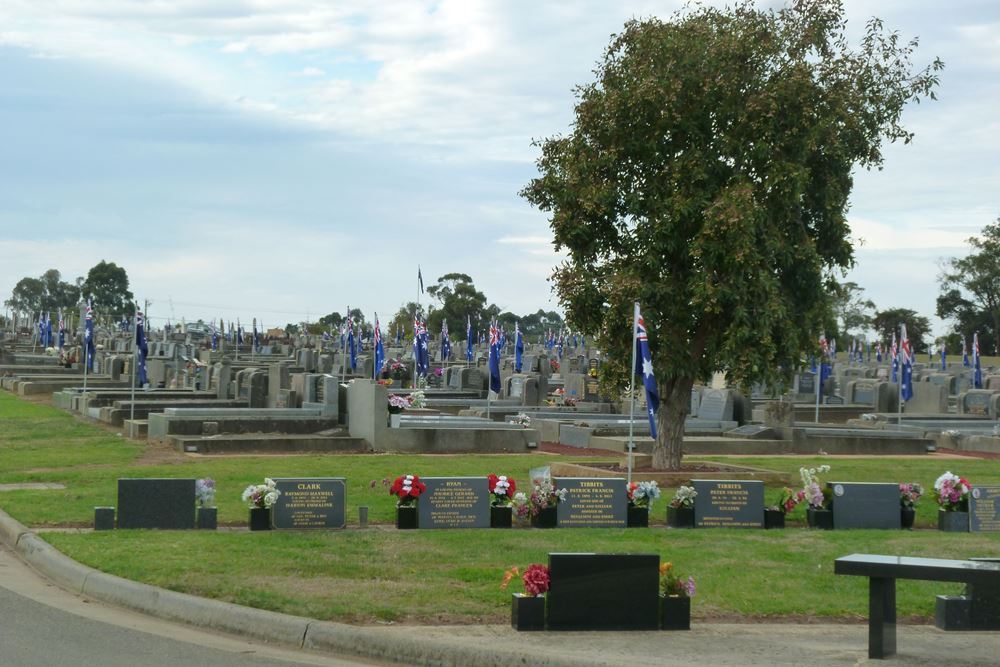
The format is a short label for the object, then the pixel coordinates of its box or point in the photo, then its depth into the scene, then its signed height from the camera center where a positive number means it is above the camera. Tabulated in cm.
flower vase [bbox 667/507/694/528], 1580 -184
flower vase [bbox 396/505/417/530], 1490 -182
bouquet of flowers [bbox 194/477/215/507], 1429 -151
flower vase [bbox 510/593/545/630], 960 -188
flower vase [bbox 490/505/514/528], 1538 -184
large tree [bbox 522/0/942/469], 2003 +310
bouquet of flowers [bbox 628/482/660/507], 1563 -155
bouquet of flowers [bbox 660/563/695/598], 985 -168
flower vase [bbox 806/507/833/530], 1622 -187
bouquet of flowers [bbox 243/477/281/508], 1425 -153
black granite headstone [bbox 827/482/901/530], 1631 -169
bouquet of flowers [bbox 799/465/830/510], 1619 -154
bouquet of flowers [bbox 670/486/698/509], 1577 -160
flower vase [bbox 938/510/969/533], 1662 -191
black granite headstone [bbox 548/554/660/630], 962 -172
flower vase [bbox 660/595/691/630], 983 -188
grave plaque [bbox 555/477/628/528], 1553 -169
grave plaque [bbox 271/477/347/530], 1448 -165
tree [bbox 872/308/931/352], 11925 +507
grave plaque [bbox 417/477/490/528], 1502 -167
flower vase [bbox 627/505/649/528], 1570 -184
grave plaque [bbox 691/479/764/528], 1587 -167
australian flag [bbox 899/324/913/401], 4206 -14
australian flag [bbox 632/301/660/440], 1781 -1
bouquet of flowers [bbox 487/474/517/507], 1529 -151
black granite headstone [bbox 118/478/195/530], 1414 -165
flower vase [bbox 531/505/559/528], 1538 -185
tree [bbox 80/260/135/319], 16416 +909
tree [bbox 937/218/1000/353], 11162 +795
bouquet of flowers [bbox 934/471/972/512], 1659 -152
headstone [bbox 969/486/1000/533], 1664 -175
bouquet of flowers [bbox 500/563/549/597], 964 -164
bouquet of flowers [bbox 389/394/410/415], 2717 -88
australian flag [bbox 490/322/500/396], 3501 -9
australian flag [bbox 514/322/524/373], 5381 +77
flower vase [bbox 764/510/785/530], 1616 -188
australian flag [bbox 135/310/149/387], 3608 +30
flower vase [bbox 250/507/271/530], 1438 -182
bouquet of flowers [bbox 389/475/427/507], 1470 -146
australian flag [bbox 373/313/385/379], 4359 +29
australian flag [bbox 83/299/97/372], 4100 +78
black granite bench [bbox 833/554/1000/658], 891 -142
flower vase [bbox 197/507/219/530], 1430 -182
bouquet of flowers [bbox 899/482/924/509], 1656 -155
